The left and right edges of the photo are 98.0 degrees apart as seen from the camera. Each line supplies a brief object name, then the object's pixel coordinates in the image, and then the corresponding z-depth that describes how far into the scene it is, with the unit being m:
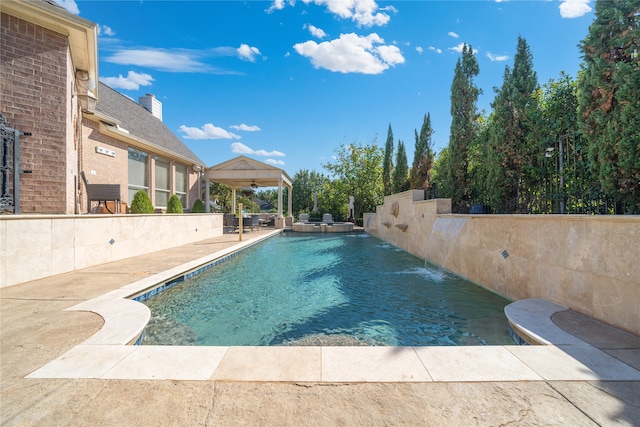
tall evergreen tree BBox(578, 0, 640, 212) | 4.27
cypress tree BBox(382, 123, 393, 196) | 21.71
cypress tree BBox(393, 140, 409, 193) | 18.11
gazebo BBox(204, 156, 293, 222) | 18.81
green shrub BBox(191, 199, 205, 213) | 15.00
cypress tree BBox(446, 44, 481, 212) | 10.38
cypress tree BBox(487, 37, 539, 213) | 7.36
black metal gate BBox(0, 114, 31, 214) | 5.64
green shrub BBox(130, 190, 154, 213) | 9.72
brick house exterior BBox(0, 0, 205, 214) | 6.00
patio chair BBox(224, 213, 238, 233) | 17.61
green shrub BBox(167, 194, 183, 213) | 12.12
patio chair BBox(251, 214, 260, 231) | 17.08
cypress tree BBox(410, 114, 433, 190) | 14.50
